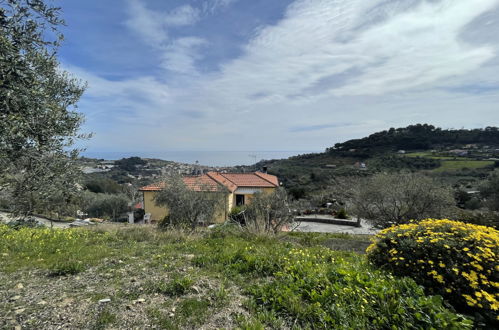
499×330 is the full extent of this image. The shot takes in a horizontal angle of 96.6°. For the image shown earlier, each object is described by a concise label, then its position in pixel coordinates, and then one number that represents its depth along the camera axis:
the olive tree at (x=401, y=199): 10.84
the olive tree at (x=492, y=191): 14.70
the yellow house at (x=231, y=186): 14.83
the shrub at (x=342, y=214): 20.32
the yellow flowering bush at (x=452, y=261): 2.53
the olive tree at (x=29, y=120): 2.49
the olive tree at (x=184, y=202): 11.36
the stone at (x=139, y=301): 2.87
